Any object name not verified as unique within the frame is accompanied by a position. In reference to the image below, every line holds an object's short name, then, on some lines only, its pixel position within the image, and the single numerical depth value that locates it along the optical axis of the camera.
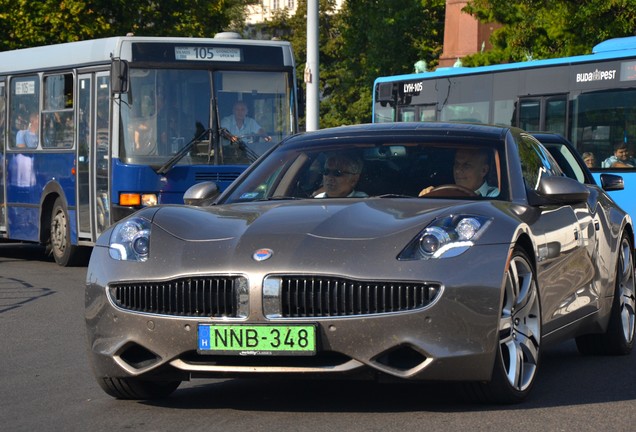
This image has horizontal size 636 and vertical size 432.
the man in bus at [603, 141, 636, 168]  20.70
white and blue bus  17.41
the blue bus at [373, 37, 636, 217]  20.84
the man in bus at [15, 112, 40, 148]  20.19
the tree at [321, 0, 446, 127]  57.56
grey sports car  6.30
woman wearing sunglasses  7.70
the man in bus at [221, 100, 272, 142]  17.64
